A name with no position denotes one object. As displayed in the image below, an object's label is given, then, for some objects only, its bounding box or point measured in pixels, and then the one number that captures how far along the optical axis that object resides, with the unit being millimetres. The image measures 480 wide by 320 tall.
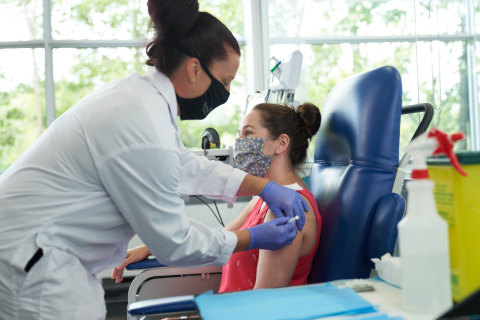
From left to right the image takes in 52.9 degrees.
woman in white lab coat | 1146
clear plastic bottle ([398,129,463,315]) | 705
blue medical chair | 1241
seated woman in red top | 1647
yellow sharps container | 728
